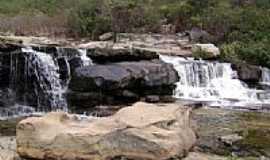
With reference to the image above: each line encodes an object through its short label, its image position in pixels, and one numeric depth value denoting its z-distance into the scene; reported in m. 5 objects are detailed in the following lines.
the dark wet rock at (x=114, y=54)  18.33
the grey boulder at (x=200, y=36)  23.12
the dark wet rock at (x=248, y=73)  19.25
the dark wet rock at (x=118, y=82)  16.86
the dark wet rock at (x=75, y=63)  18.28
